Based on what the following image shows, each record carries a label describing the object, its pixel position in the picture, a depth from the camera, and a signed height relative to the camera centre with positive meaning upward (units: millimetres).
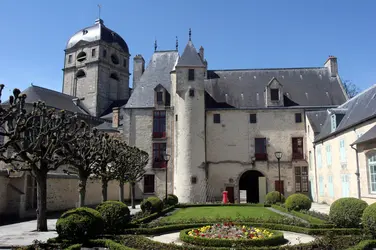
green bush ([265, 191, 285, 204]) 21312 -1489
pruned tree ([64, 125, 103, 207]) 13922 +839
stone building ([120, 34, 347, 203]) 26312 +3466
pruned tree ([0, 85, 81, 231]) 10533 +1124
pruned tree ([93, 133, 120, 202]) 15938 +742
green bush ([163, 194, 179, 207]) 20925 -1647
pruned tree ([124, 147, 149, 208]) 19766 +676
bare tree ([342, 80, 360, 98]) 37938 +9184
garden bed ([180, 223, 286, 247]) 9031 -1759
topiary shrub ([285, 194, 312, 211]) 16312 -1374
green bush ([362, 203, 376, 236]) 9508 -1278
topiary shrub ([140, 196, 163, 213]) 16505 -1490
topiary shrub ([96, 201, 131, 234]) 11312 -1392
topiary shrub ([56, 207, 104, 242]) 9258 -1399
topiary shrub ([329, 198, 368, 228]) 11109 -1251
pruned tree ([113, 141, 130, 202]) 18216 +653
